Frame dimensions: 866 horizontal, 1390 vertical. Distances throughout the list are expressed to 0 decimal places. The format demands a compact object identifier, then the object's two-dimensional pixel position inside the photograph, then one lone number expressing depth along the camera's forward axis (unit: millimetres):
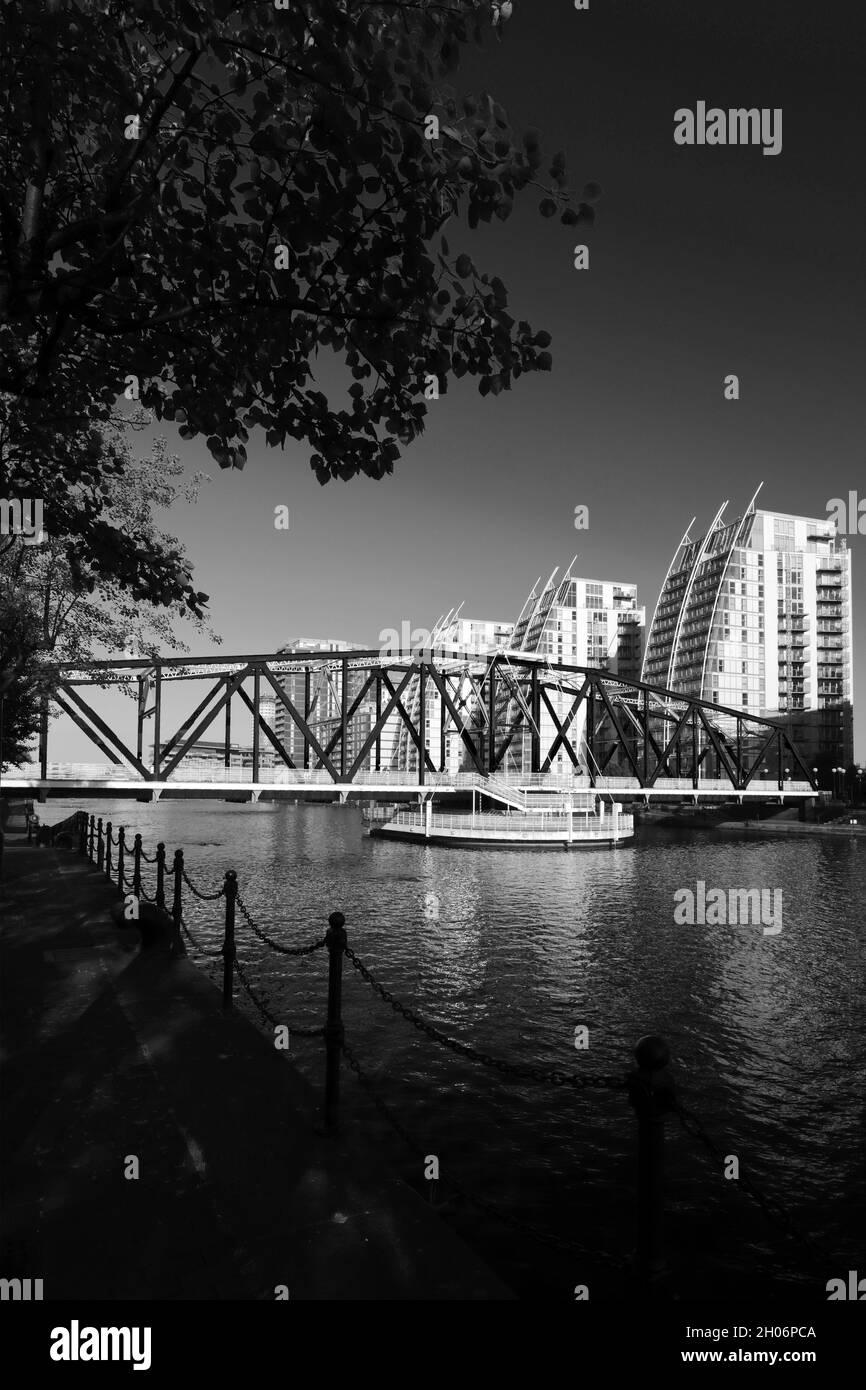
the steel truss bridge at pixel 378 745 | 51094
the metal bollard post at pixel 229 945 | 9742
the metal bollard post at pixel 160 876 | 14483
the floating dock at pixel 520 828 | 61062
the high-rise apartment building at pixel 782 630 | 132250
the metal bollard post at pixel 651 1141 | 3961
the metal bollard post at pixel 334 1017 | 6465
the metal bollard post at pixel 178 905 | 12312
